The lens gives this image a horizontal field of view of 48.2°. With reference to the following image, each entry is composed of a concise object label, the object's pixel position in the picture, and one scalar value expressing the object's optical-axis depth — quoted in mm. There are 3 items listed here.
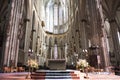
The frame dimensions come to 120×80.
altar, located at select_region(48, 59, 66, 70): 14055
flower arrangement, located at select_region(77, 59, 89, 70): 7495
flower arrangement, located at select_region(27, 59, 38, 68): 7513
